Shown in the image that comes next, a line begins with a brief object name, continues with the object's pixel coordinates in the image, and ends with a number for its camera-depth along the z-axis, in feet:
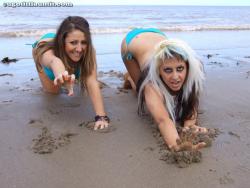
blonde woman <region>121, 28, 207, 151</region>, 9.80
